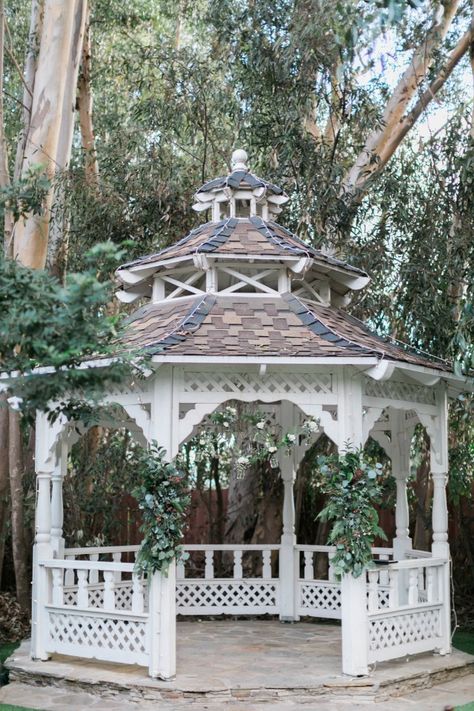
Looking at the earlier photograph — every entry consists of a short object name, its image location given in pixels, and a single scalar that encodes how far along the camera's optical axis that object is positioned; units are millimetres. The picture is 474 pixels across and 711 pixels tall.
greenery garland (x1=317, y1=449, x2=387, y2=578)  7723
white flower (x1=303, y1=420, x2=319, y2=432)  10555
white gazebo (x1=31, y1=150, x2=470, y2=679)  7762
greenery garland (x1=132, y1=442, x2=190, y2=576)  7625
